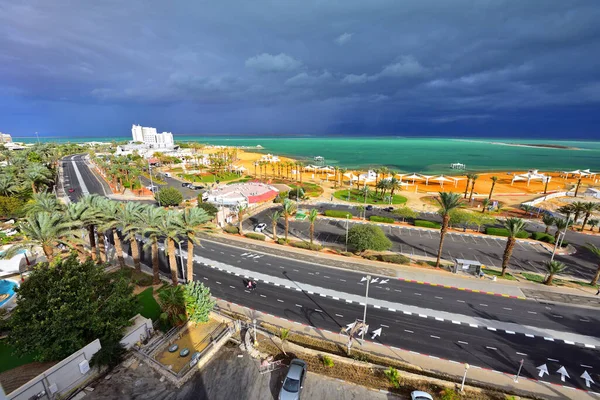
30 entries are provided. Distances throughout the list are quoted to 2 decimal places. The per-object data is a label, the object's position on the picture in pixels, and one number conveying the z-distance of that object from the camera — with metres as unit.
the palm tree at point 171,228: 27.63
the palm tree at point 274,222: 48.16
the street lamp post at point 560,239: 45.47
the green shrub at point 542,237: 47.84
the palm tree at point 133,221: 29.75
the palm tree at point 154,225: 28.70
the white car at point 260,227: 53.62
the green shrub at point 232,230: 51.59
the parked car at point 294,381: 17.45
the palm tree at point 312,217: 44.89
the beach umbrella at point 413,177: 107.50
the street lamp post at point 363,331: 24.26
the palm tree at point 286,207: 47.03
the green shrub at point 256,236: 49.22
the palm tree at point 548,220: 48.38
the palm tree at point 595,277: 33.71
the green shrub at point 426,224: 55.97
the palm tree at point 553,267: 32.31
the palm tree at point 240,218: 50.34
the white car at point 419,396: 17.44
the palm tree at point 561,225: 41.59
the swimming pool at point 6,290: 27.64
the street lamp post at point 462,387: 18.50
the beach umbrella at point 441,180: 103.89
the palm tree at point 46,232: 25.69
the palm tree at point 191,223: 27.89
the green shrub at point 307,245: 44.56
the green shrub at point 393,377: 18.94
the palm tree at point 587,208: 51.81
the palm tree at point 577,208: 53.00
